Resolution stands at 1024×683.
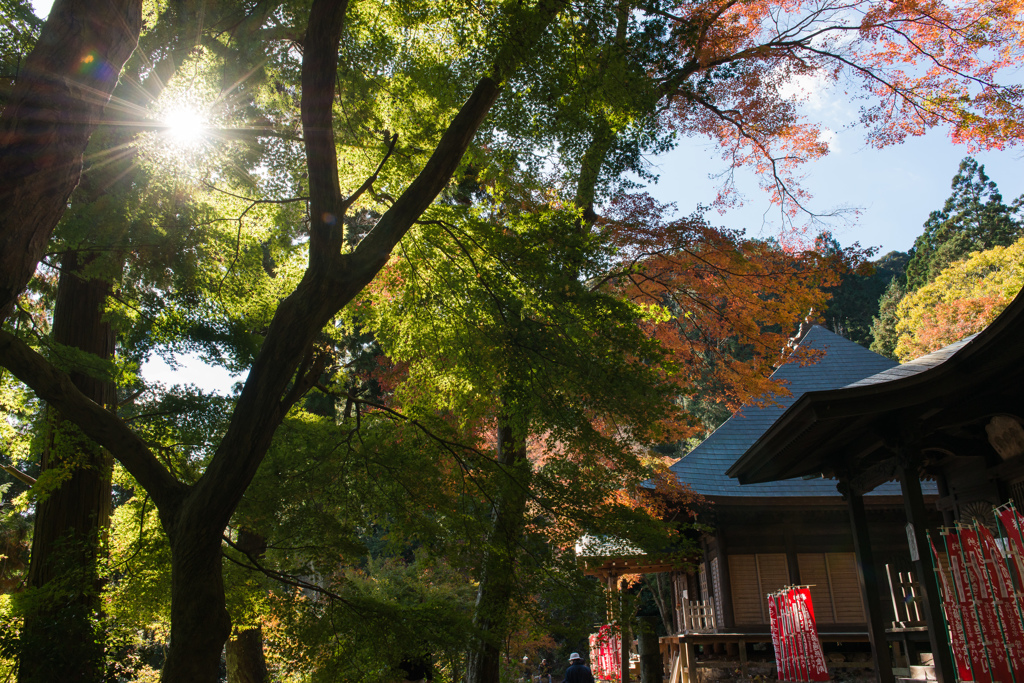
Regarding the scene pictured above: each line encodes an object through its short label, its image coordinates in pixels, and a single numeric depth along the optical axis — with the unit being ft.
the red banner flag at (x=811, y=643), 26.84
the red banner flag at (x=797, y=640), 27.71
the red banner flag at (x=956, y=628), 15.84
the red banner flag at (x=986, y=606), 15.02
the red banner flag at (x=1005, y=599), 14.57
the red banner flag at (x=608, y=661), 47.16
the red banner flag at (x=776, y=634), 29.71
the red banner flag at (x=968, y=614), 15.37
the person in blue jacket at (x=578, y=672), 28.04
